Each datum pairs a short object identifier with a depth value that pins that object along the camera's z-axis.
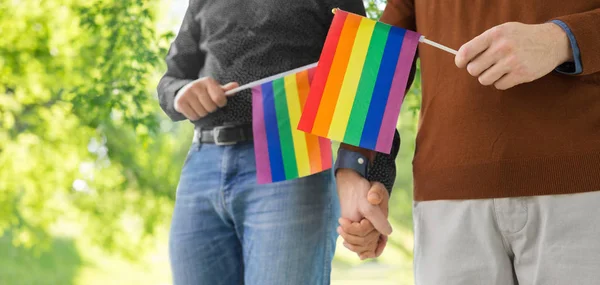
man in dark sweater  1.68
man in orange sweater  1.36
